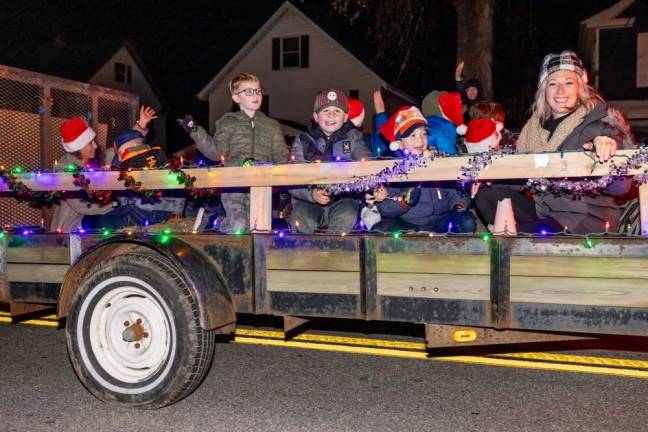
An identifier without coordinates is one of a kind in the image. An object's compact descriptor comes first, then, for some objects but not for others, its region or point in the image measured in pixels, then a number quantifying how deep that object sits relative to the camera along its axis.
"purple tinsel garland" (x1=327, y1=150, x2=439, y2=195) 3.46
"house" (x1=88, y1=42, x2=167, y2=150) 35.12
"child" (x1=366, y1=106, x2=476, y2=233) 4.48
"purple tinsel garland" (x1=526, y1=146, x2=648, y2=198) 3.05
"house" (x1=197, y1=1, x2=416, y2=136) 28.05
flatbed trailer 3.10
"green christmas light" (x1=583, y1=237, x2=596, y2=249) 3.03
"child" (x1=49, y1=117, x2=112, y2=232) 5.32
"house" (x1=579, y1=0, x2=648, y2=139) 22.80
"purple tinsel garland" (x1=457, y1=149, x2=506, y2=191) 3.30
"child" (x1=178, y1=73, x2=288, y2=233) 5.66
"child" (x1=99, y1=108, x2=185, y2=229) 5.21
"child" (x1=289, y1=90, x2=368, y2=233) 5.05
